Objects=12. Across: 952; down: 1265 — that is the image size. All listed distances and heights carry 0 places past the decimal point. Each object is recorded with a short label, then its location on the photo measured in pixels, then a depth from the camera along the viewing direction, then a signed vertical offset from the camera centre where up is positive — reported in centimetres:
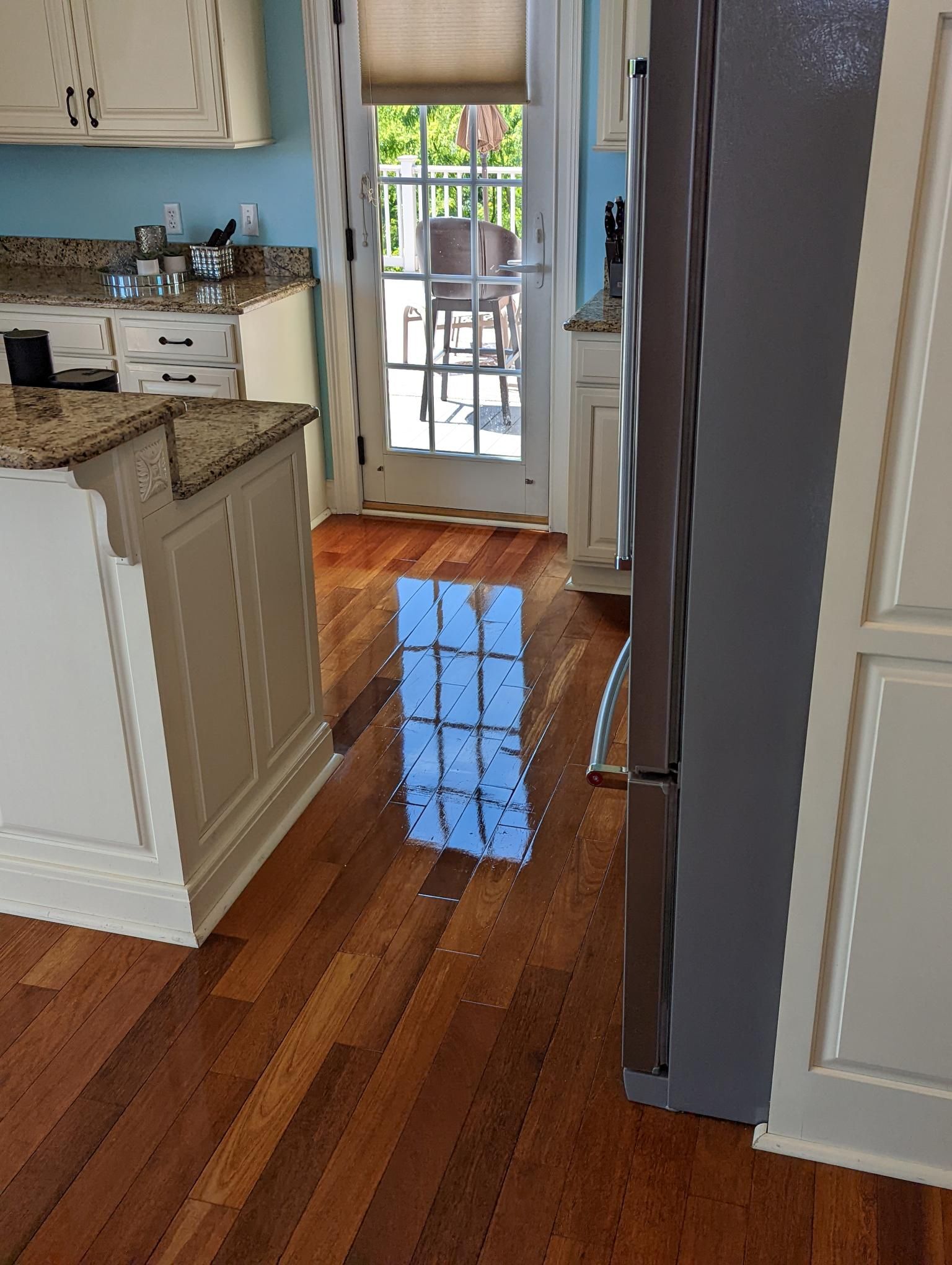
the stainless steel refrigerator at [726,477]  138 -40
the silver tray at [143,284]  421 -41
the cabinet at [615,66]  345 +25
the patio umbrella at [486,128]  411 +10
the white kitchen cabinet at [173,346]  406 -60
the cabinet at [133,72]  393 +29
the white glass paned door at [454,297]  418 -48
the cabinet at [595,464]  375 -94
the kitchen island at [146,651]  211 -91
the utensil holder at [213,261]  435 -34
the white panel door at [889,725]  134 -72
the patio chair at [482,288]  430 -44
